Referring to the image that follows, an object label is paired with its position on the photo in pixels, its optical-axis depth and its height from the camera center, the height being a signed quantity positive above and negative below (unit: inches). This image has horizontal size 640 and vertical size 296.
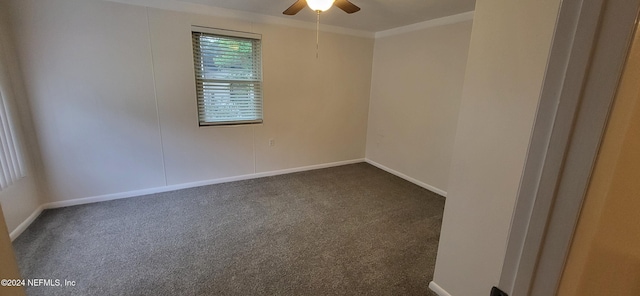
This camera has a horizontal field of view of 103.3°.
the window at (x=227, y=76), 124.7 +9.1
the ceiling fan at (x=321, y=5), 84.6 +33.4
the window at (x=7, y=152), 83.6 -22.5
